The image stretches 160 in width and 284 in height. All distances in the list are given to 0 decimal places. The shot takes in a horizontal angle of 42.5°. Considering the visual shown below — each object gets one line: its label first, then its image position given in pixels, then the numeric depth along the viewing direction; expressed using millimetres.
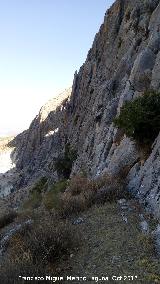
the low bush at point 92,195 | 7239
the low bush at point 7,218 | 8618
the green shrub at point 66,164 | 21469
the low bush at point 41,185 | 22704
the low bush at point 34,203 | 12060
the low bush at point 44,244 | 4900
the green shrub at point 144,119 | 8121
